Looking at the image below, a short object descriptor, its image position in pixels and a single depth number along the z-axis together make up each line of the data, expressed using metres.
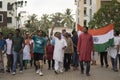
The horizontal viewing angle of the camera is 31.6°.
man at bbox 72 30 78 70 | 9.65
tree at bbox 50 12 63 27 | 55.76
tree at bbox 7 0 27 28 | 25.36
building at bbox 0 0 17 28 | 37.58
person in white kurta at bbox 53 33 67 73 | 8.84
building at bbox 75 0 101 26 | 42.30
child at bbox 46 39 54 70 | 9.62
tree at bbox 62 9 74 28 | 55.51
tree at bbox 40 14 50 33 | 57.02
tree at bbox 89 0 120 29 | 16.98
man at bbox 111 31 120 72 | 9.16
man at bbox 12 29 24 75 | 8.64
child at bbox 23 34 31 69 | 9.82
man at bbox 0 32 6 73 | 8.91
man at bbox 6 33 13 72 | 8.97
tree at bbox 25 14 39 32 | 55.44
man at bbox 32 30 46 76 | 8.43
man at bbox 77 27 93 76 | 8.20
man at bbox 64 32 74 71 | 9.26
